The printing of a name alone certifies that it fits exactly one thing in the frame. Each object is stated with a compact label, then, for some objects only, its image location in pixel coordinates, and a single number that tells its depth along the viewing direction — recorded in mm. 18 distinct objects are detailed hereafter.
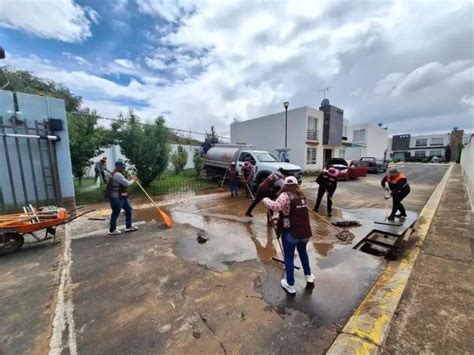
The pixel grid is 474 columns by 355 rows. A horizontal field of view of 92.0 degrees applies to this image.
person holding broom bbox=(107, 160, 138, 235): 5221
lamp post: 15949
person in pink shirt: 2918
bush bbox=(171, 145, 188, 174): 18216
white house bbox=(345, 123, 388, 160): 31438
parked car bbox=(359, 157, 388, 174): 20428
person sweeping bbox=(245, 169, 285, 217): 5820
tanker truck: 10289
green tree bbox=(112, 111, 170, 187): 10023
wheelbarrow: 4195
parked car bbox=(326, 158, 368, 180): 14672
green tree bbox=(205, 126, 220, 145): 22912
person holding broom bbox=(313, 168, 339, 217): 7173
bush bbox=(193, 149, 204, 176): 17562
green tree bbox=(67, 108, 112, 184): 9078
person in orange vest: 6184
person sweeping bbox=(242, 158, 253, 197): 10181
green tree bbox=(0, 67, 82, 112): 13702
